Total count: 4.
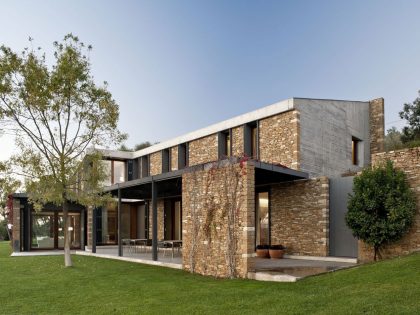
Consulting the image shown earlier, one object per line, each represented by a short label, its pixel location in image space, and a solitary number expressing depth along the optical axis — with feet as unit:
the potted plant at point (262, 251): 49.10
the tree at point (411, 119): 85.46
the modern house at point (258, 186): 36.35
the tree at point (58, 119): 44.86
